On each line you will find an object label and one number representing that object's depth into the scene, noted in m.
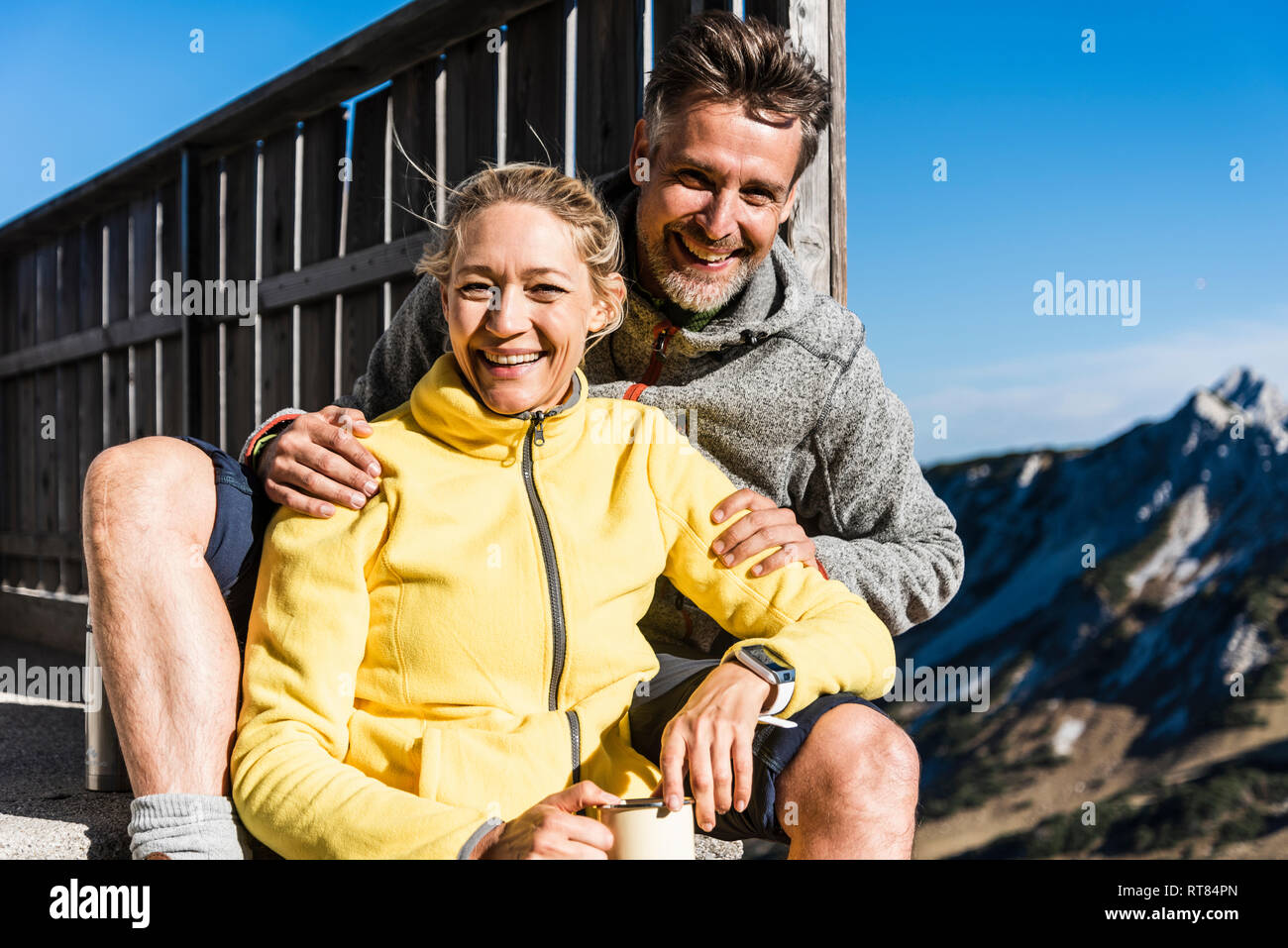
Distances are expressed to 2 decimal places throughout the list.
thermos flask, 2.31
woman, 1.48
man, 1.47
